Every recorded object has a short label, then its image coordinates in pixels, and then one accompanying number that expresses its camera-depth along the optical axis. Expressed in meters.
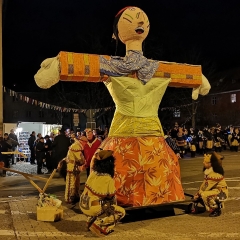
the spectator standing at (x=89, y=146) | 6.17
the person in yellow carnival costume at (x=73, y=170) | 5.90
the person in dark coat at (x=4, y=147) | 10.37
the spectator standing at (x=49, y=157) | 10.80
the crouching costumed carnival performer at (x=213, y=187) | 5.11
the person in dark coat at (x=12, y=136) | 12.32
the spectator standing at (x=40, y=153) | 10.76
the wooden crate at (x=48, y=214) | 4.99
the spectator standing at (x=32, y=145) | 13.21
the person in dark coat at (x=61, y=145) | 8.97
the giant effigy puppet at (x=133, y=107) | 4.72
